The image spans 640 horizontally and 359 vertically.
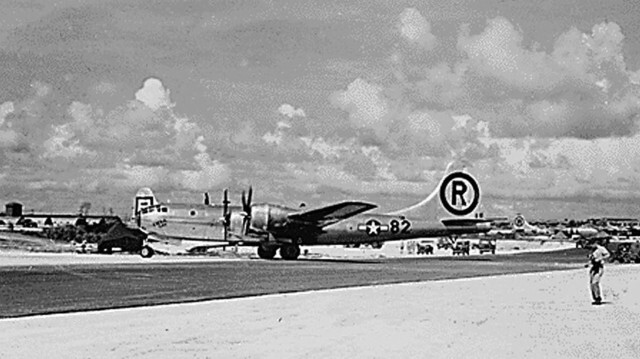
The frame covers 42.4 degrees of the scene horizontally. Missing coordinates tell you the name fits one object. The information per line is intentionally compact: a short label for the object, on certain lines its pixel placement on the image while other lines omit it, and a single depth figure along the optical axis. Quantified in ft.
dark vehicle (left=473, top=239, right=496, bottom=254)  251.97
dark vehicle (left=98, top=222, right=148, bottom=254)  180.86
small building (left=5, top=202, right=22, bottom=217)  519.60
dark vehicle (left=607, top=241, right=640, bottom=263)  160.14
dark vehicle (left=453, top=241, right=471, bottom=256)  235.03
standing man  67.36
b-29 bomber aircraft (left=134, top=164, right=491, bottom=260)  157.38
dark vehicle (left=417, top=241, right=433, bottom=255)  238.68
